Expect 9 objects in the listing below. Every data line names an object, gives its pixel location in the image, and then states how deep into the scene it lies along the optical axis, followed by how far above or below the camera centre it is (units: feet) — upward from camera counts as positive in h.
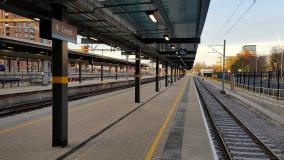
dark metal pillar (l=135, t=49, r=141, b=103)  44.95 +0.95
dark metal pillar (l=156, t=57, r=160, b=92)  70.32 -0.20
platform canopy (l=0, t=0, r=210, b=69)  19.44 +7.95
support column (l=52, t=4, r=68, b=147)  18.24 -1.00
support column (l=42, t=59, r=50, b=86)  68.51 -0.75
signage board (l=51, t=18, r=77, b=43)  17.11 +3.91
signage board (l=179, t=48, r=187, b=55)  67.87 +8.12
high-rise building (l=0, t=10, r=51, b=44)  136.55 +38.91
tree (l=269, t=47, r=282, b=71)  170.68 +16.99
